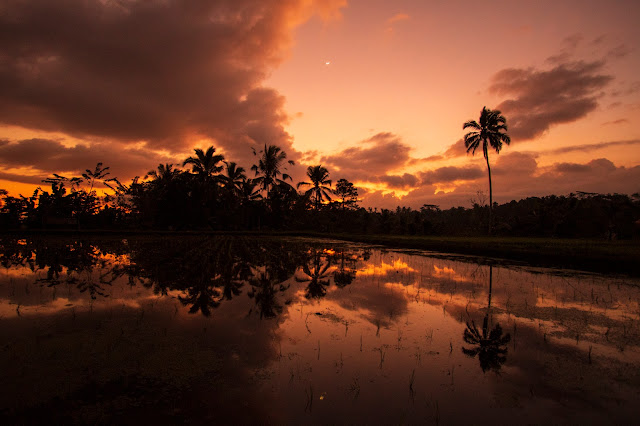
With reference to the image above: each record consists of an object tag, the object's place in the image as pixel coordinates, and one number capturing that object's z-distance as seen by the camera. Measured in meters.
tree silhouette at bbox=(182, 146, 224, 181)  34.56
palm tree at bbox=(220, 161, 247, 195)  36.97
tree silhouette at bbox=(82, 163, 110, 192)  36.06
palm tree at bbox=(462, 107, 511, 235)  29.72
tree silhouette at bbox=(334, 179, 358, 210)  51.66
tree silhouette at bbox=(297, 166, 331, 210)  41.41
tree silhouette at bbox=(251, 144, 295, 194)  37.09
